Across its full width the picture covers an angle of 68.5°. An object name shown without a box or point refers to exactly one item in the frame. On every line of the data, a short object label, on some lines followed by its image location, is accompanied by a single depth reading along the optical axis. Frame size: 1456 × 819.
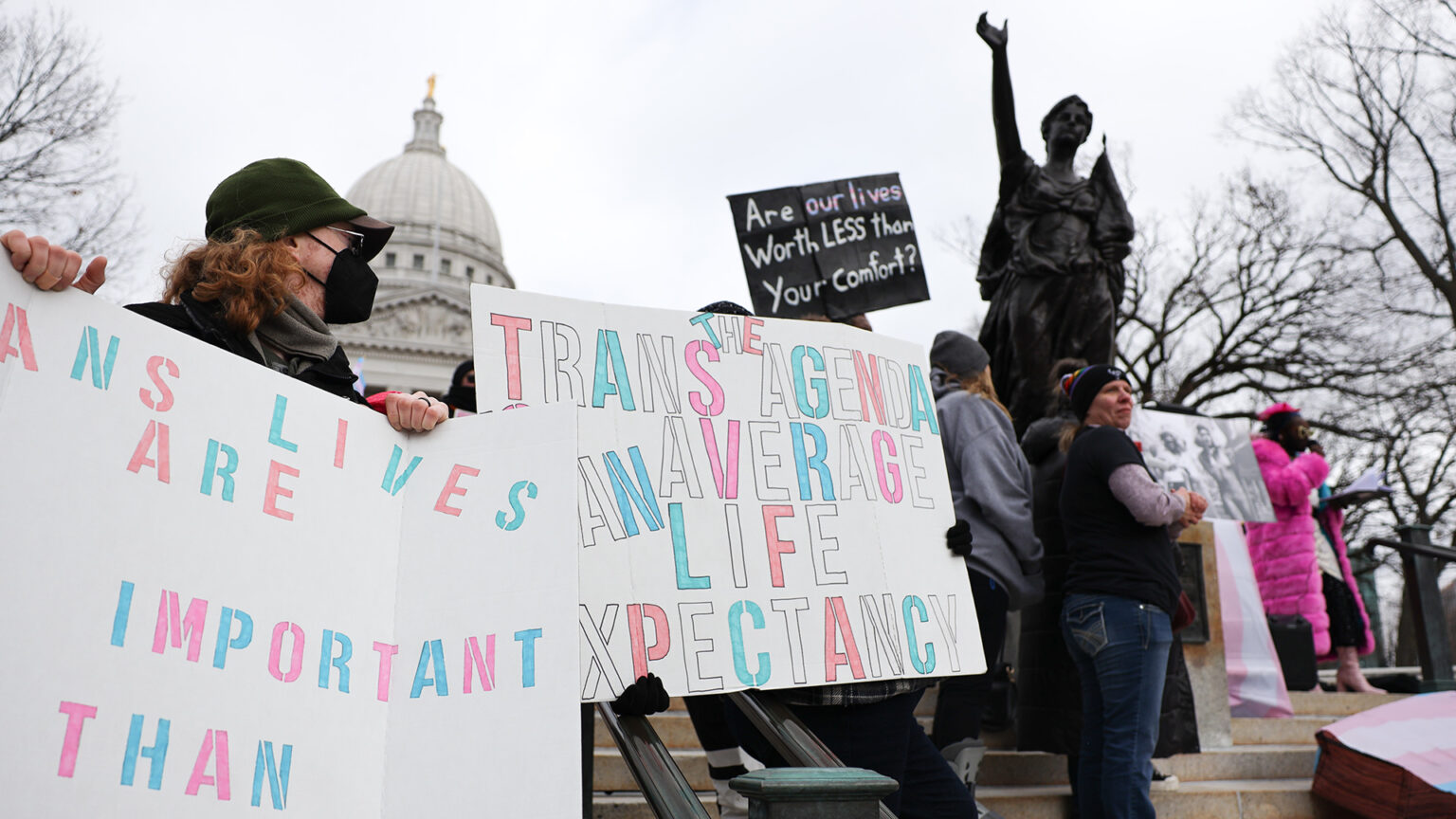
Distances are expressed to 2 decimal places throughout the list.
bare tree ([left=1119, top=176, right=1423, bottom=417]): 20.27
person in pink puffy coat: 8.05
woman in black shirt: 3.74
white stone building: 63.50
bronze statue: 6.76
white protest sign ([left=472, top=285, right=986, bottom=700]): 2.46
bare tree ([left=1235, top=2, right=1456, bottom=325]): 16.84
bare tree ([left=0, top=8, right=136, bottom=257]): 14.05
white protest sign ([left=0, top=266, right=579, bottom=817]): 1.50
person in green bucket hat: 2.05
